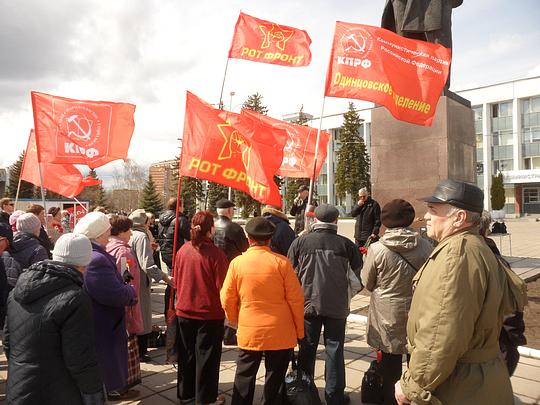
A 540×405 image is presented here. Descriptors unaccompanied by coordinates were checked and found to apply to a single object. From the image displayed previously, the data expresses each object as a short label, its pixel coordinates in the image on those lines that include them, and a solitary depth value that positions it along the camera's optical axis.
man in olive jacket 1.99
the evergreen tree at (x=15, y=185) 54.84
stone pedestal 8.69
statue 8.87
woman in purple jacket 3.42
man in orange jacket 3.41
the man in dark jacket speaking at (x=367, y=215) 8.55
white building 51.94
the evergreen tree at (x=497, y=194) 50.09
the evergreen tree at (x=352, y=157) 54.78
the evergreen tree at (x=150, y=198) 58.06
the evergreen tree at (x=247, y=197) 46.75
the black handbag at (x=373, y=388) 3.92
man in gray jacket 3.90
